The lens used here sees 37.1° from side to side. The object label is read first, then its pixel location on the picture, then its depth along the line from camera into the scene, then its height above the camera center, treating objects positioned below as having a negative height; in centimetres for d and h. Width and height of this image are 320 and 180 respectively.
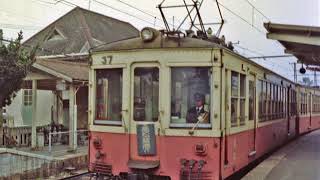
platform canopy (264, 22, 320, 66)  1383 +203
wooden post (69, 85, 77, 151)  1436 -31
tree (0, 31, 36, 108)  1302 +95
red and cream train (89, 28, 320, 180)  645 -9
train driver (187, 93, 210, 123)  650 -14
